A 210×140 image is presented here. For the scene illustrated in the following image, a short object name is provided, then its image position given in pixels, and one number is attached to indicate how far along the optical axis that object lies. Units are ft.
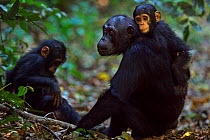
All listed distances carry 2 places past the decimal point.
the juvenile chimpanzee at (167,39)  31.27
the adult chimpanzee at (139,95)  29.91
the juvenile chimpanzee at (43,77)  36.29
